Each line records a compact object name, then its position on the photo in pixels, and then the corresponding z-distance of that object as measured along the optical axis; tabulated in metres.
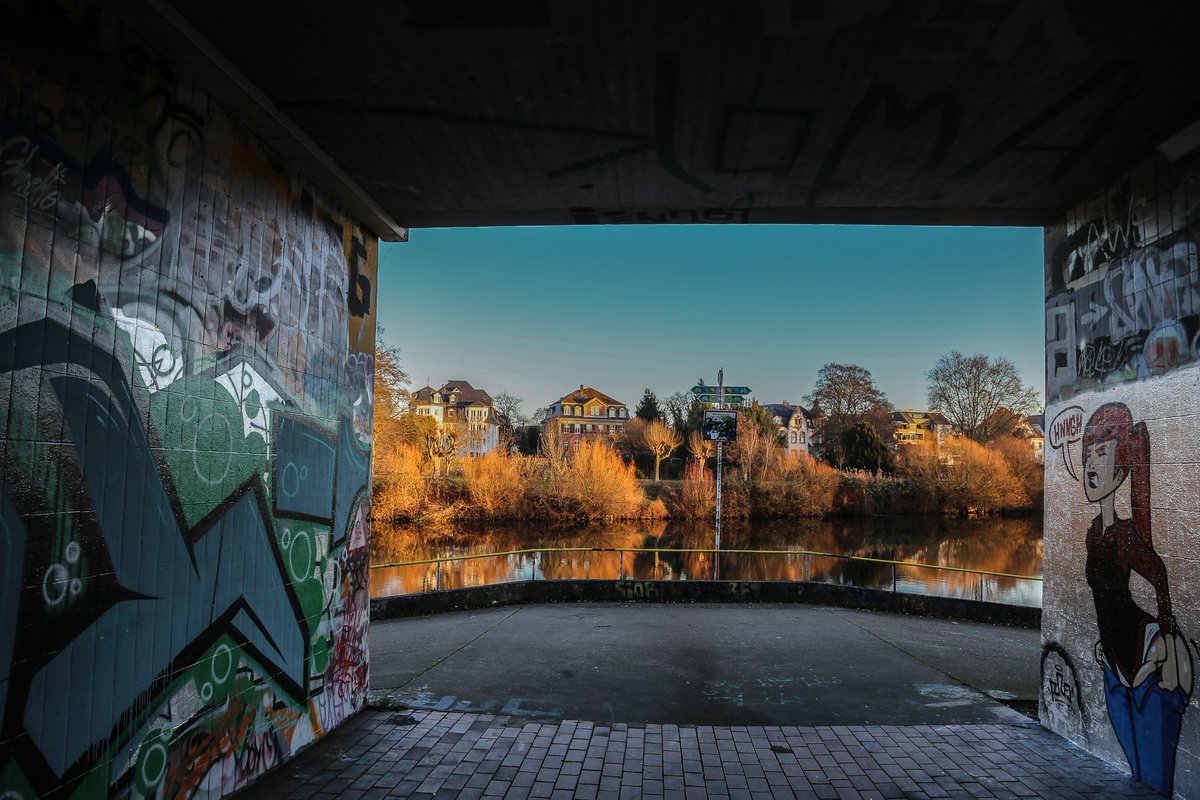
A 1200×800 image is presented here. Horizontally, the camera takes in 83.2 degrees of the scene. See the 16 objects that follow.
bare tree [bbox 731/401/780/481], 41.22
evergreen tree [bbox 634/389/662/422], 61.94
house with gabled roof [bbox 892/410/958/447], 48.07
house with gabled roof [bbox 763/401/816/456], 78.31
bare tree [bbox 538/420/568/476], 34.94
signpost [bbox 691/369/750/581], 16.92
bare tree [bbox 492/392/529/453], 60.41
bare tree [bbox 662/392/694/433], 57.41
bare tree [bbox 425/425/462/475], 35.09
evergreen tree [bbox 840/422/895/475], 47.06
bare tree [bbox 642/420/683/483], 49.55
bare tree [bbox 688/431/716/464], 43.78
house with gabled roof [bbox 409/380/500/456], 47.06
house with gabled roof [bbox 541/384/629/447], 81.12
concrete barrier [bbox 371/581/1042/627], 10.57
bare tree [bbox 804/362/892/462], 54.91
